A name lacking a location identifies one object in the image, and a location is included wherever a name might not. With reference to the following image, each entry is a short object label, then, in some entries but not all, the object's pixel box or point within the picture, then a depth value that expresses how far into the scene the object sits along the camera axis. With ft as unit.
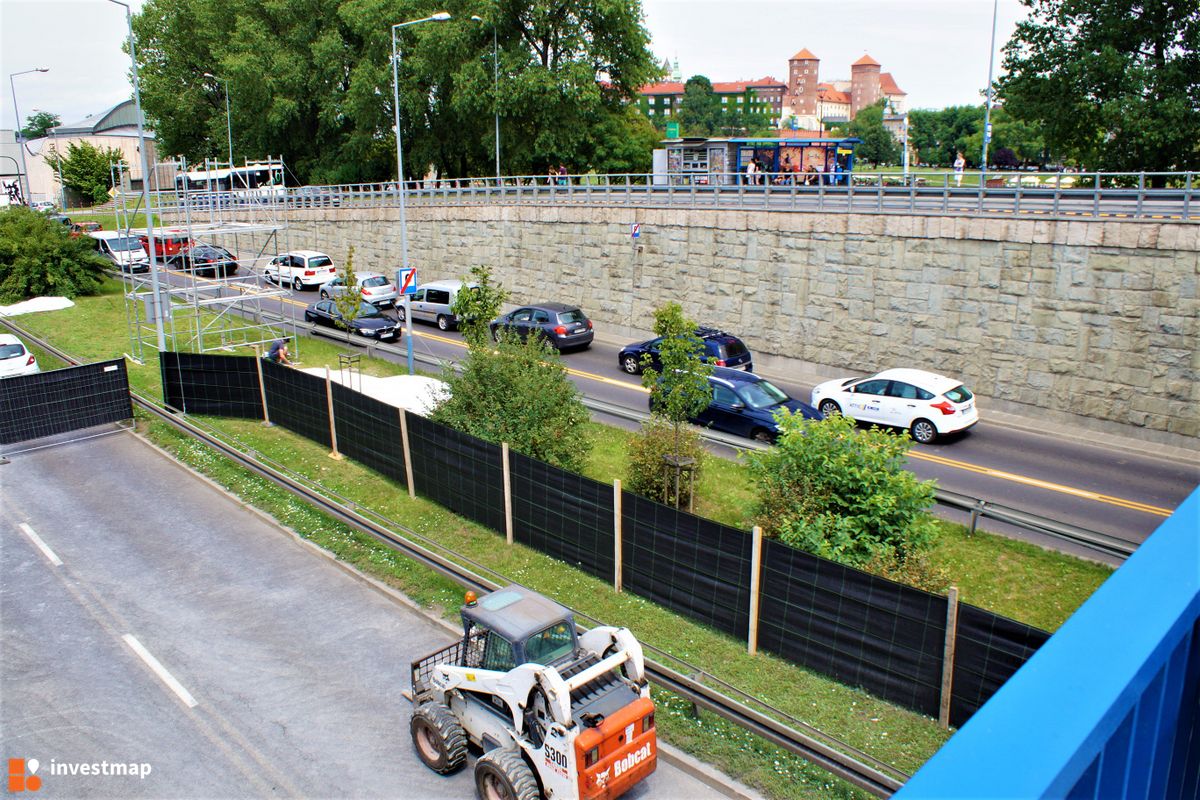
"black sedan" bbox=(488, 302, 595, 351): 101.30
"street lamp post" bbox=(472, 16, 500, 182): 145.48
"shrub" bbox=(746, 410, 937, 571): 42.80
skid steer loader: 28.04
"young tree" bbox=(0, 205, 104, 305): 135.64
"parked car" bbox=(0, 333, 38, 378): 84.07
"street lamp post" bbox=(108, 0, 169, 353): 86.48
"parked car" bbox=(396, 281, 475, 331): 117.50
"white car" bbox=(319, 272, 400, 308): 124.57
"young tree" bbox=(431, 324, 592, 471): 57.06
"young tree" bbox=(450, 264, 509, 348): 77.46
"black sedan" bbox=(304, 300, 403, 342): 107.55
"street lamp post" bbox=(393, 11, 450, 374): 87.79
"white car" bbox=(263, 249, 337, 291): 149.59
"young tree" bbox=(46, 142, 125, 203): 269.85
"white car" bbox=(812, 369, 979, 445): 68.85
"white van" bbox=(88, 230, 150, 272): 160.45
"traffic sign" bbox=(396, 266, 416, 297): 88.39
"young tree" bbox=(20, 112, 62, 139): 593.05
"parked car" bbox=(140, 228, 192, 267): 166.09
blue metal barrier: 4.17
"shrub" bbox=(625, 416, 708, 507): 54.03
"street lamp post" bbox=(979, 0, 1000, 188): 118.11
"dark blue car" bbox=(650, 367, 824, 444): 67.05
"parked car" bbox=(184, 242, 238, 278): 159.89
